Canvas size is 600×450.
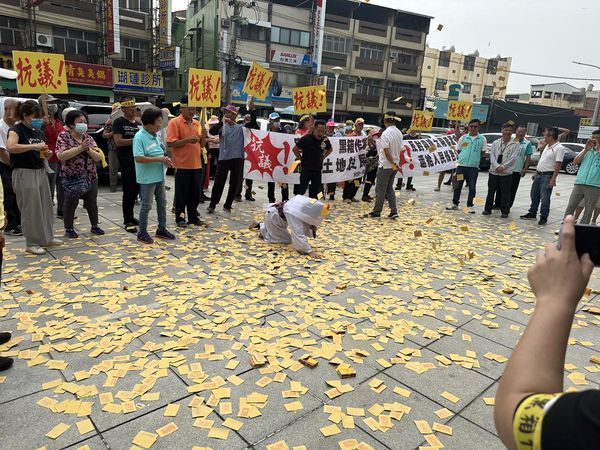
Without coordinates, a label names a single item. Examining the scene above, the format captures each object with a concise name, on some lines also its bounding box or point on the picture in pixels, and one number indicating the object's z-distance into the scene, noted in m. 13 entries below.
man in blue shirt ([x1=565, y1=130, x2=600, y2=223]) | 6.79
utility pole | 23.39
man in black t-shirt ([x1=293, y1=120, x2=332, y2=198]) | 7.47
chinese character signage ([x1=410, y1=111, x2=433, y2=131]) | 11.91
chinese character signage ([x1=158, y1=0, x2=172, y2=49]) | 22.98
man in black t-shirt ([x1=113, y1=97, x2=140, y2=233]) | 6.24
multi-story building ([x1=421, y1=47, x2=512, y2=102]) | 49.91
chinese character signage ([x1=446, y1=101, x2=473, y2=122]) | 12.23
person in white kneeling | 5.39
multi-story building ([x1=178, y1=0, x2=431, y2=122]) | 31.34
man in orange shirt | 6.25
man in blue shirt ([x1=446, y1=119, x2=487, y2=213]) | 9.05
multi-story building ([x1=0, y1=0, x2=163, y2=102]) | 20.69
